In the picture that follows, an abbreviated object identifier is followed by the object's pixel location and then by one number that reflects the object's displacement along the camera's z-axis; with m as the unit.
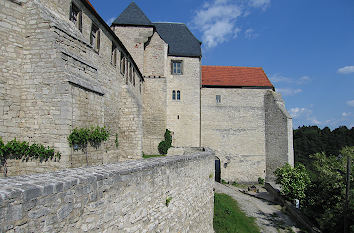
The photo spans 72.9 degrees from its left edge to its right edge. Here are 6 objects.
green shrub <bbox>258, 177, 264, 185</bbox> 27.92
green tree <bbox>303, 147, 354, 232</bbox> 13.88
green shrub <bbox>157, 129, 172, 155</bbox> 23.06
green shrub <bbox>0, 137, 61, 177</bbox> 6.55
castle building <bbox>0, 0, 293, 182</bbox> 6.86
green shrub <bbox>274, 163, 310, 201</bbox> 18.92
